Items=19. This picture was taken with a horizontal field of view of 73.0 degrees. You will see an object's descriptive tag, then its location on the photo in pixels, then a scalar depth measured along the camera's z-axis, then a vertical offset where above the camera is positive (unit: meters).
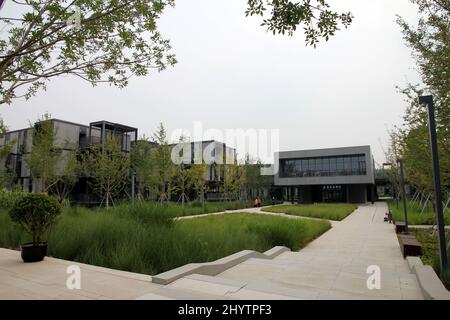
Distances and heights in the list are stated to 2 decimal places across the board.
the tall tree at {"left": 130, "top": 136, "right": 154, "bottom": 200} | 24.88 +1.88
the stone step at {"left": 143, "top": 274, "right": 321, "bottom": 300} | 3.53 -1.31
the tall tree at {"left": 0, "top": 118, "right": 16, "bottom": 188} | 14.17 +2.00
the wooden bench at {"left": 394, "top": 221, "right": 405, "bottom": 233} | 12.11 -1.75
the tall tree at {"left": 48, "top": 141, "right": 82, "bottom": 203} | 22.17 +1.21
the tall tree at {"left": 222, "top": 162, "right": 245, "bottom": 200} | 32.22 +0.66
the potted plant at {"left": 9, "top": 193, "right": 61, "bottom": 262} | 5.88 -0.57
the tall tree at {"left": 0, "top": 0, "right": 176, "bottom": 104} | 4.59 +2.52
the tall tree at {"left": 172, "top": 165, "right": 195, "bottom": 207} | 25.48 +0.61
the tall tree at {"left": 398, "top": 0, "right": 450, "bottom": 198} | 6.55 +2.61
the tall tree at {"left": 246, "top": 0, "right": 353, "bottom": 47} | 3.92 +2.20
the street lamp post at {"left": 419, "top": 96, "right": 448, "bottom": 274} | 5.01 +0.05
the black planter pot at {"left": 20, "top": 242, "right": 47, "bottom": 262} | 5.57 -1.24
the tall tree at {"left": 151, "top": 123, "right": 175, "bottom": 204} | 23.73 +1.59
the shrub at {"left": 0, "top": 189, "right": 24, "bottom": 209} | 13.87 -0.58
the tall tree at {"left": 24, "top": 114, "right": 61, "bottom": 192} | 19.86 +2.15
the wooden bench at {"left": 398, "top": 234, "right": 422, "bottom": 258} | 7.53 -1.63
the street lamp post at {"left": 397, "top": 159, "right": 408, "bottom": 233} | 11.23 +0.18
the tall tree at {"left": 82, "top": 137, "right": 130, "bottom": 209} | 21.86 +1.39
